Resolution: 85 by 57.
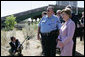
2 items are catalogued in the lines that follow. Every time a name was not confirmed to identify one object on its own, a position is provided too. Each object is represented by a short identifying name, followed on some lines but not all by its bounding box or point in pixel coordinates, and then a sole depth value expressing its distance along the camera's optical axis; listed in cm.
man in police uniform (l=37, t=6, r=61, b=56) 248
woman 172
